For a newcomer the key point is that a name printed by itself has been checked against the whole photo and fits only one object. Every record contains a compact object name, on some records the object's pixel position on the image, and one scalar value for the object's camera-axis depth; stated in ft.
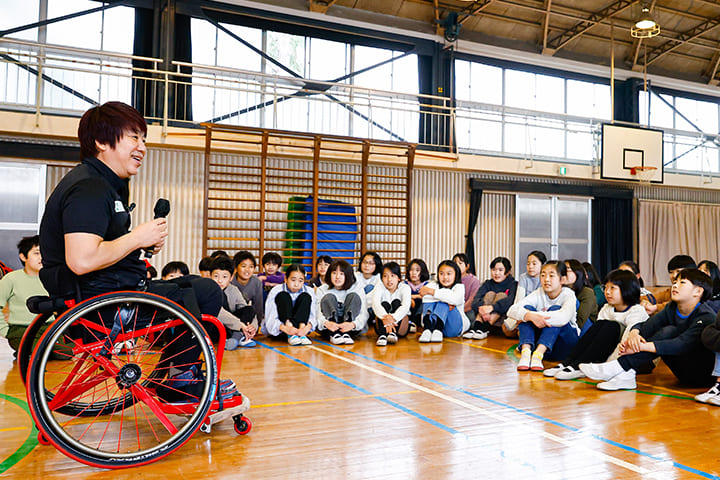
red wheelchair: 5.34
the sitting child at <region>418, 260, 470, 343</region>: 15.83
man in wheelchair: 5.45
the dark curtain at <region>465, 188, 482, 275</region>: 30.73
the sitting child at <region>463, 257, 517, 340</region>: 16.88
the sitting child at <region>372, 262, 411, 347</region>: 15.12
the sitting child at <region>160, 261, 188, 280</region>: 15.84
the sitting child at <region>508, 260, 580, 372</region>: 11.80
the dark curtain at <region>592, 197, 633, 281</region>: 34.12
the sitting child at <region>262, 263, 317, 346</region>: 14.74
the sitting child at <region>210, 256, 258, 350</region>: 13.65
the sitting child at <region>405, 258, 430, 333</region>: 17.33
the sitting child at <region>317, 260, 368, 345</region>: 15.35
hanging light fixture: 24.99
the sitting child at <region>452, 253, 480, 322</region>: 17.93
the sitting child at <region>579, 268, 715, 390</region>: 9.61
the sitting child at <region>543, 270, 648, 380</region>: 10.73
